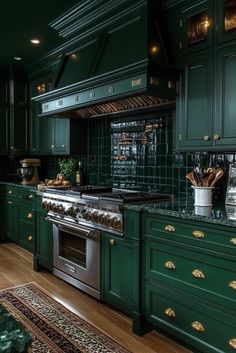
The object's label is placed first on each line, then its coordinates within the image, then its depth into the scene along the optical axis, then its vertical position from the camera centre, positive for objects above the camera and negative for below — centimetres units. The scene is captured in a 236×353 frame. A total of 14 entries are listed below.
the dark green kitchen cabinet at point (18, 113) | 564 +85
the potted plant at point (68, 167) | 482 -3
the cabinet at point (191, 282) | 206 -76
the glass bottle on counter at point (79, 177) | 473 -16
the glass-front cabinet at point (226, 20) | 255 +107
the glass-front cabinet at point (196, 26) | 269 +111
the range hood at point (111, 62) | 288 +97
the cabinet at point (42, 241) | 395 -88
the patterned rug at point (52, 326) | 245 -126
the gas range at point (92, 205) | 286 -37
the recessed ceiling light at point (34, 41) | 431 +155
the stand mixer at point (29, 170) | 541 -8
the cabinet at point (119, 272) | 272 -87
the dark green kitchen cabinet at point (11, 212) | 512 -71
